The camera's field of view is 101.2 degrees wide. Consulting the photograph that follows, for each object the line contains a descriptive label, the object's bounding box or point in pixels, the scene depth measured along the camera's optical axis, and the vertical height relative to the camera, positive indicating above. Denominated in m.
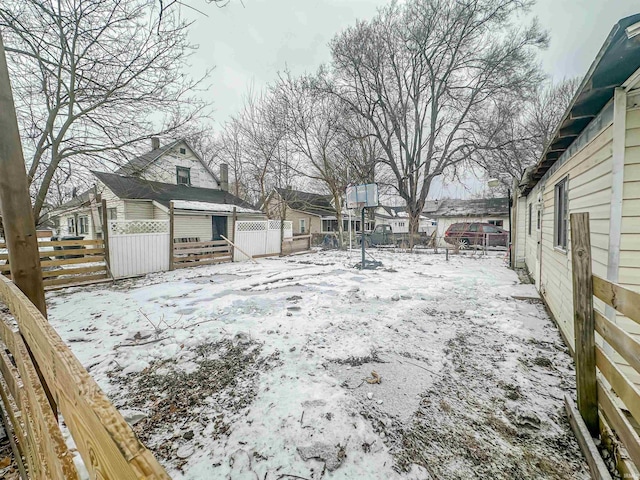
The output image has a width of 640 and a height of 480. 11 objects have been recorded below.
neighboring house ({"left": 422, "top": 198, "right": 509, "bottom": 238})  19.83 +1.04
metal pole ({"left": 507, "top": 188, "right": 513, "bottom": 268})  9.02 -0.82
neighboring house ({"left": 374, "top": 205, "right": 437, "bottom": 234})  32.32 +0.90
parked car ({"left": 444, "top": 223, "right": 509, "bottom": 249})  15.40 -0.50
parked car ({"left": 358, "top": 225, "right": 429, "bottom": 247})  16.66 -0.72
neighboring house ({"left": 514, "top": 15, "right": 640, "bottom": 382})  1.94 +0.57
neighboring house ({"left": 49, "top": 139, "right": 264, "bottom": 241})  12.27 +1.48
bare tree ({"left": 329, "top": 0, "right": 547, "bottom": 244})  12.12 +7.94
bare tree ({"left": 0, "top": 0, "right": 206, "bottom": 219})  5.16 +3.30
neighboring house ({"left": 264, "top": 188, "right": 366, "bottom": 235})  24.09 +1.30
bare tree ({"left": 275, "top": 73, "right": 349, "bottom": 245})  13.94 +5.77
